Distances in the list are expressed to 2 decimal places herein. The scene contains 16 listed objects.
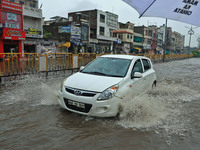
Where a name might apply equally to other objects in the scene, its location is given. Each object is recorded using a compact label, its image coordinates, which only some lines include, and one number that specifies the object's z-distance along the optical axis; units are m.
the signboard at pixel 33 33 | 25.53
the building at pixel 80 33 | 33.03
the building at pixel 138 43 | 53.65
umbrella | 3.30
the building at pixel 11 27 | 21.56
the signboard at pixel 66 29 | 32.56
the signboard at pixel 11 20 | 21.69
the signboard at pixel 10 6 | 21.43
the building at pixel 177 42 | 87.88
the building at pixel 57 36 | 28.69
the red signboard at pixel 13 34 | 21.62
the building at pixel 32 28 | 25.73
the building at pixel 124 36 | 48.72
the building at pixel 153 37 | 63.72
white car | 3.94
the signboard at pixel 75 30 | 32.68
